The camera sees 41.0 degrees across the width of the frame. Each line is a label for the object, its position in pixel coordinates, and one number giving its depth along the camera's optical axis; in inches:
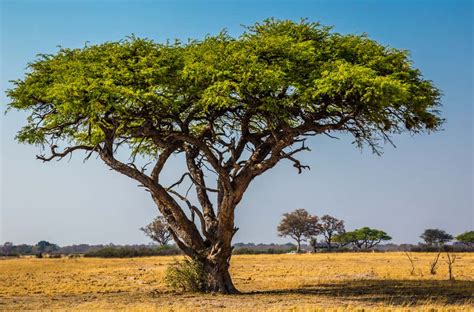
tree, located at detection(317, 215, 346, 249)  4655.5
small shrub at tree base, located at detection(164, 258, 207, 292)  1003.3
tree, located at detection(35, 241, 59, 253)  6884.8
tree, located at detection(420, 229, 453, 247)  4731.8
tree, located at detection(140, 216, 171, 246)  4735.5
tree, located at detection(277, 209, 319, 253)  4611.2
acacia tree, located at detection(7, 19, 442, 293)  852.6
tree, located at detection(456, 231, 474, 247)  4493.1
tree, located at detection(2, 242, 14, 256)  6409.9
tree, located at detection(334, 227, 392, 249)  4557.8
